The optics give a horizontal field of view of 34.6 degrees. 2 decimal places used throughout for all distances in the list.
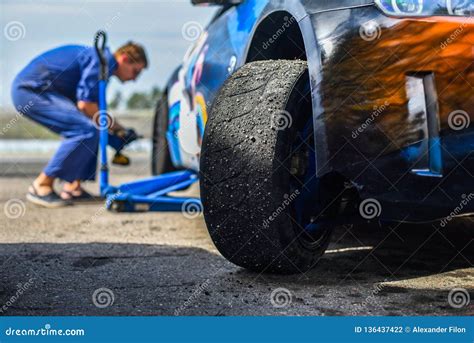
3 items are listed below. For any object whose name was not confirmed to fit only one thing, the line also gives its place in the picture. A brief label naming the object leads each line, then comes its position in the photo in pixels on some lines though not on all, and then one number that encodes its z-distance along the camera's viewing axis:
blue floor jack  5.78
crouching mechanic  7.01
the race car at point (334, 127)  2.98
